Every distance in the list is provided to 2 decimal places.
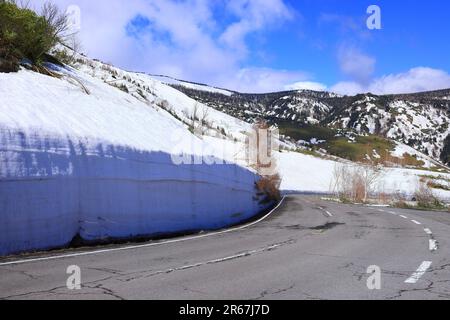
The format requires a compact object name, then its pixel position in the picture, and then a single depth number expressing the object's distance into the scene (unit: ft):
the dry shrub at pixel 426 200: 122.11
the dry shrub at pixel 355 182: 172.04
